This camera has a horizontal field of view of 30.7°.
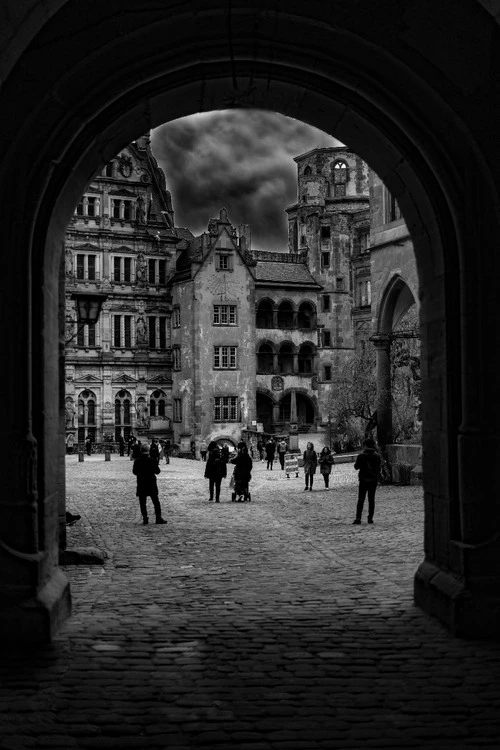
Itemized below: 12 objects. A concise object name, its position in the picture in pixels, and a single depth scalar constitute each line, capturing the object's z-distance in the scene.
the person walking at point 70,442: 50.77
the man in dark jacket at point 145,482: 16.72
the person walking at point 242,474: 21.61
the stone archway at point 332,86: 7.26
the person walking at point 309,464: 25.28
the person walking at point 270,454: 38.19
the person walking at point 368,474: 15.43
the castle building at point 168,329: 54.12
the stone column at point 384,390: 24.77
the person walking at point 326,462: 25.70
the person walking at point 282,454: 37.66
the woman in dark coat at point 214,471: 21.70
